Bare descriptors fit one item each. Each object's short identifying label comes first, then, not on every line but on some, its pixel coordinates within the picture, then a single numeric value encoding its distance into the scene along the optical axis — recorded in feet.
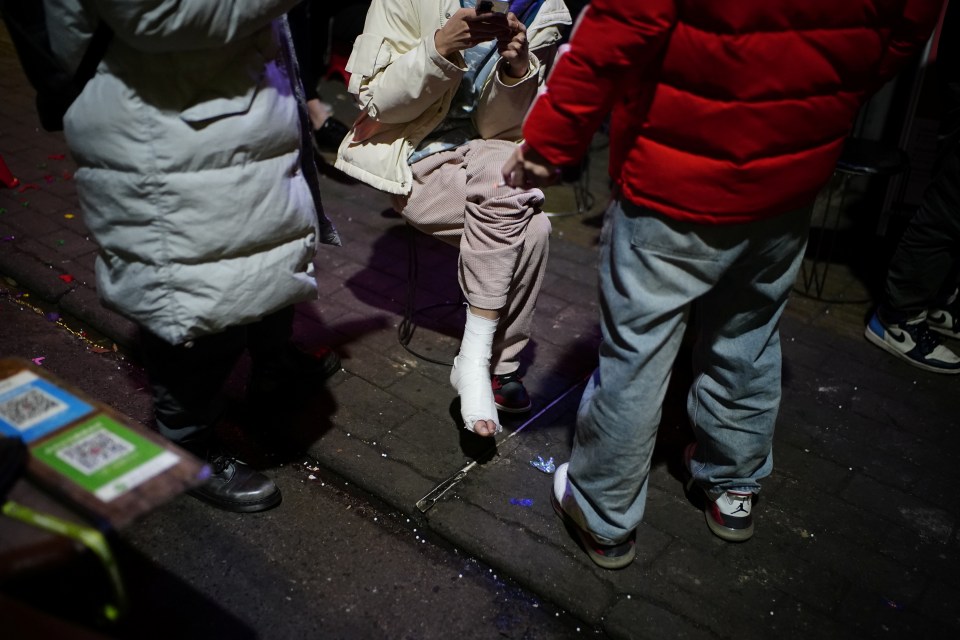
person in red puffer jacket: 5.73
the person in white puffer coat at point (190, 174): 6.20
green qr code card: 4.64
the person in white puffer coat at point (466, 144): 8.86
